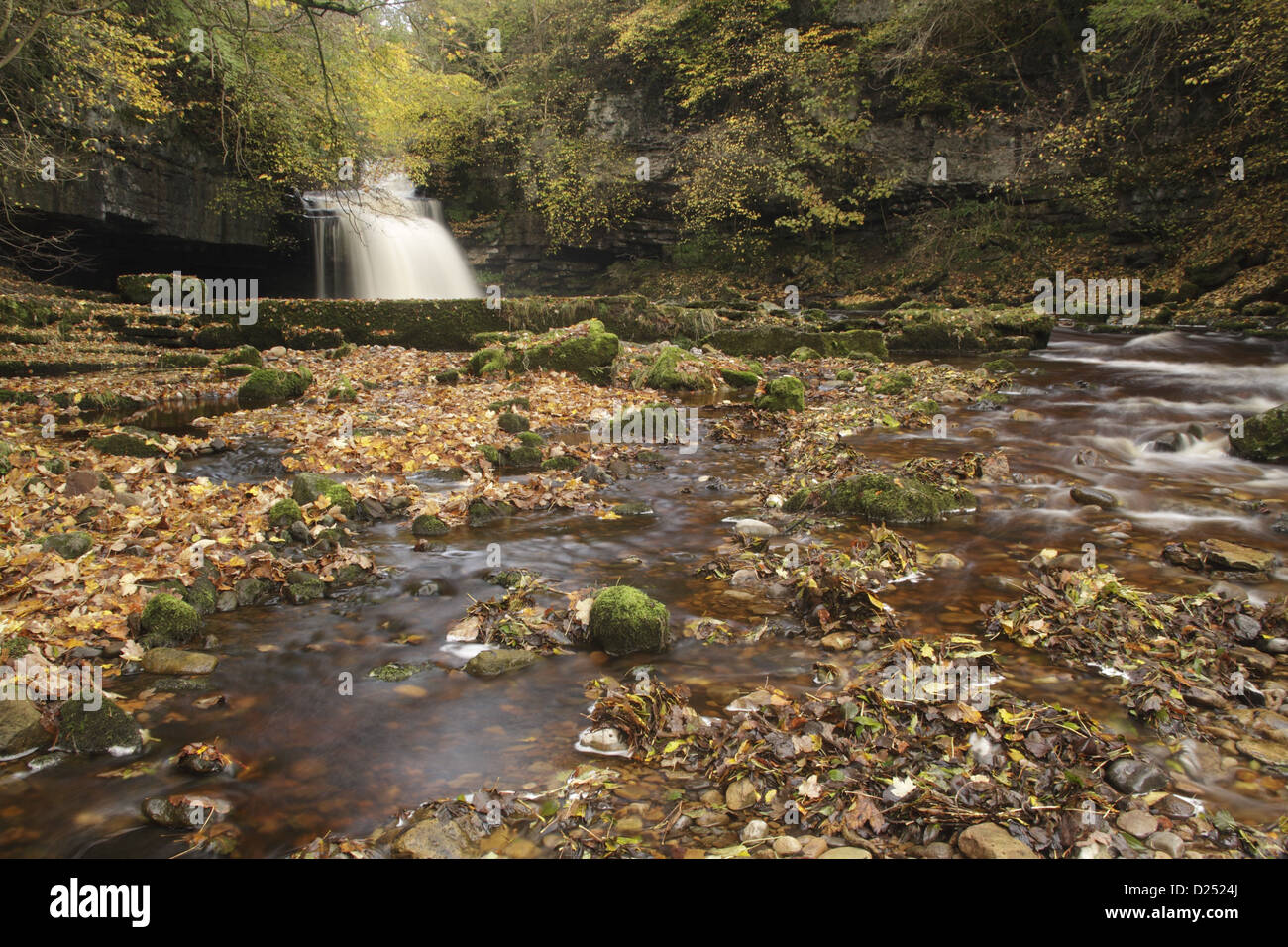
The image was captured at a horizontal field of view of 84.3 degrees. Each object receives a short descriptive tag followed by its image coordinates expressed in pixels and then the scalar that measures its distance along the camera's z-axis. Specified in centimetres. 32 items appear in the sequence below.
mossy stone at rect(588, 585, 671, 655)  431
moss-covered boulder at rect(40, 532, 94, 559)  505
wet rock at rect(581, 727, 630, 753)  337
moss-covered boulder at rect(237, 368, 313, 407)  1177
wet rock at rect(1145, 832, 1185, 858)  253
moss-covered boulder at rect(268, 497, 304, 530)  606
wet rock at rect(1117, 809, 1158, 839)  263
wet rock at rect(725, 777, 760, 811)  287
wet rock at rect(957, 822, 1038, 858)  249
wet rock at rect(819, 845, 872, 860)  254
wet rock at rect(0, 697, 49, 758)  329
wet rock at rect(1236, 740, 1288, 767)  306
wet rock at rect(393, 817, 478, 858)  268
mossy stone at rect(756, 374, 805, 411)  1173
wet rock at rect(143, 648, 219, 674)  408
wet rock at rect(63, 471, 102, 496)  640
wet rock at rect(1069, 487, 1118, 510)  694
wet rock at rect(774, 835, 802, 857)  257
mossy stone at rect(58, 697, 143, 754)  337
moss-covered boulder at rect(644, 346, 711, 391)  1363
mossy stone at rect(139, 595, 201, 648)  431
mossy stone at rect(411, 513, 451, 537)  632
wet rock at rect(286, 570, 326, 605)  502
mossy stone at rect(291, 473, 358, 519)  659
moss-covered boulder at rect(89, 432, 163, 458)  800
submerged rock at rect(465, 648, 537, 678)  414
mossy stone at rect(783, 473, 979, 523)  652
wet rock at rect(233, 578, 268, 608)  495
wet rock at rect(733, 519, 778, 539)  616
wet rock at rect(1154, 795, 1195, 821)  273
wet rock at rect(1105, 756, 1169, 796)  288
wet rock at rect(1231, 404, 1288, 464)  826
